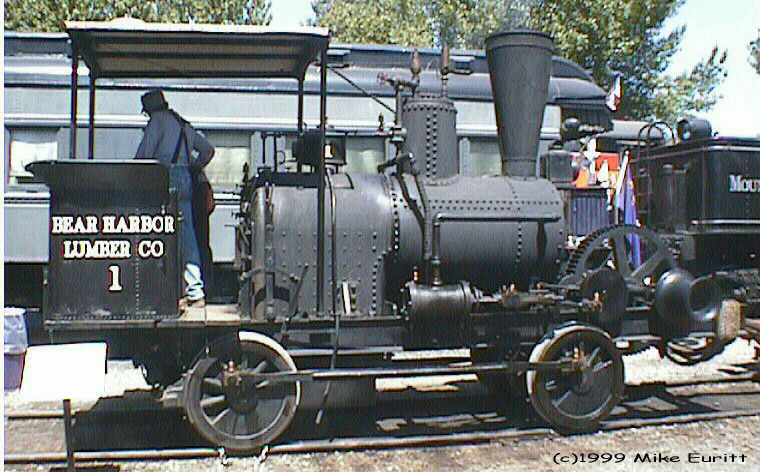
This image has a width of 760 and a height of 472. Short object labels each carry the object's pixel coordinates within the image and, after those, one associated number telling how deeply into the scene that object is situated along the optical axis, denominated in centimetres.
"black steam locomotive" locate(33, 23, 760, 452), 548
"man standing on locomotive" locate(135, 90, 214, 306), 635
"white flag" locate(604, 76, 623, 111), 1456
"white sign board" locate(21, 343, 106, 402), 473
